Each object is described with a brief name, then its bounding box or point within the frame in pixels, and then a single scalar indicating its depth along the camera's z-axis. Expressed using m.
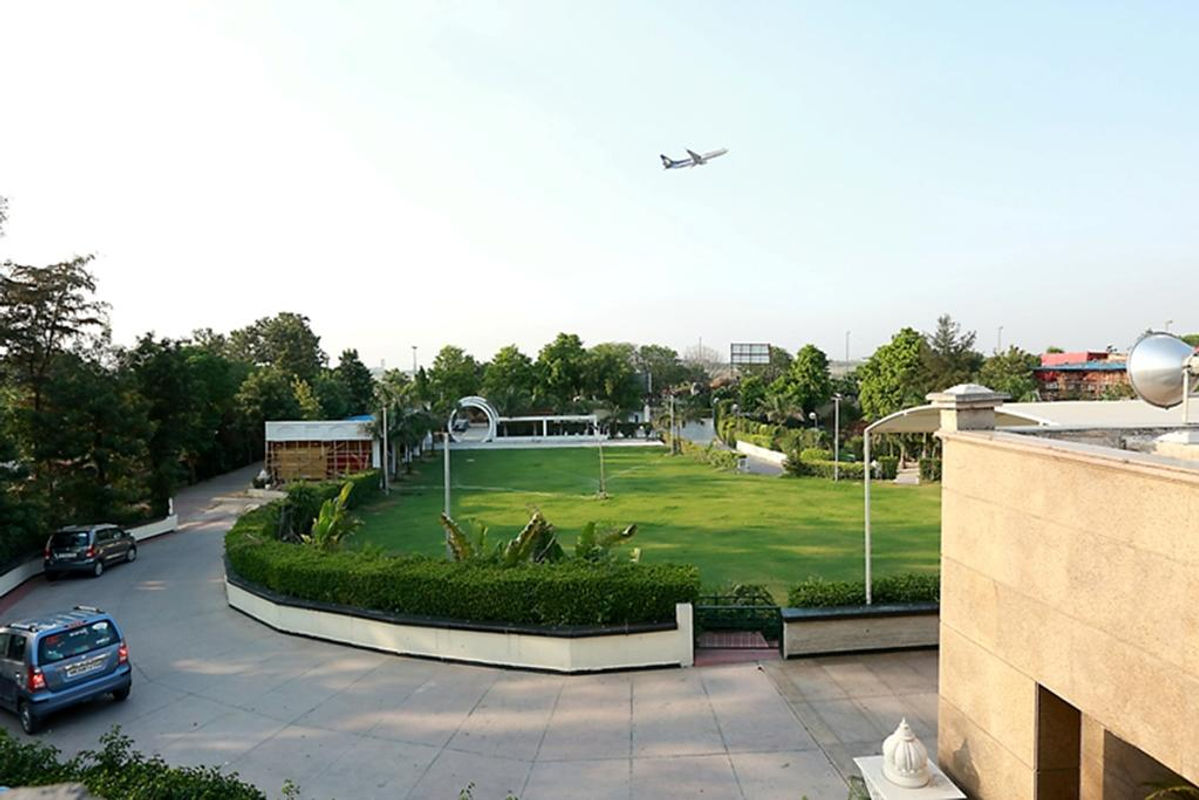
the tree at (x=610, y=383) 71.31
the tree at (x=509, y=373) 70.81
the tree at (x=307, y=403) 44.75
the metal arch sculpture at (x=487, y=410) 58.09
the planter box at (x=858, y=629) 11.26
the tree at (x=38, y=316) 21.14
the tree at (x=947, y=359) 48.34
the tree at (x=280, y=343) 71.62
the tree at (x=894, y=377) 50.69
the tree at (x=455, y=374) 72.81
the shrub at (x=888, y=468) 37.34
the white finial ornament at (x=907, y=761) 6.69
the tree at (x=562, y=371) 70.75
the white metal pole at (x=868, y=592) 11.65
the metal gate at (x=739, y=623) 12.01
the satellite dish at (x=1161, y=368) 5.36
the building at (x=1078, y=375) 57.62
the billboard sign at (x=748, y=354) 111.31
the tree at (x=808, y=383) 62.47
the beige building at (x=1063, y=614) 4.47
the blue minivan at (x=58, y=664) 9.70
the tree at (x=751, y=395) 69.31
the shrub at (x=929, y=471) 35.22
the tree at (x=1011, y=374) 44.96
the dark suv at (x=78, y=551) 18.73
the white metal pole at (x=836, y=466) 36.18
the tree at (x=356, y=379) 65.19
